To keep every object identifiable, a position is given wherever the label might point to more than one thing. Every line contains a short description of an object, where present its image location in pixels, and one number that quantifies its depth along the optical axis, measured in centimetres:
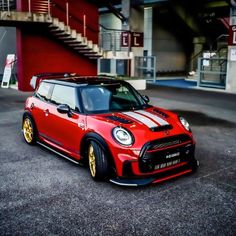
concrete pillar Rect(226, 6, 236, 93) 1741
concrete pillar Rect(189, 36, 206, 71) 2595
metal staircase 1522
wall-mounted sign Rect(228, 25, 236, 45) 1715
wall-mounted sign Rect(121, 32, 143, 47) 2178
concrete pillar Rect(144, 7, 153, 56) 2617
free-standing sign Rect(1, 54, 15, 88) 1925
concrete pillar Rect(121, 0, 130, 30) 2298
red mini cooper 497
